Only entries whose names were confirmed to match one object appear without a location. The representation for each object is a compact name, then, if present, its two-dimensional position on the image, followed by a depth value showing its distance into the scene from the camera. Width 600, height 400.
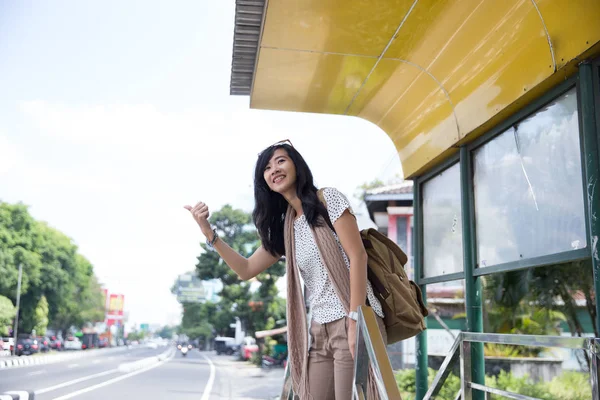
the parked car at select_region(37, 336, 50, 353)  27.19
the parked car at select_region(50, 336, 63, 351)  34.03
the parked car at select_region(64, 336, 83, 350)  39.65
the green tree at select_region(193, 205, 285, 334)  23.67
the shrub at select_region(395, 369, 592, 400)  9.11
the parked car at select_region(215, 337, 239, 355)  33.44
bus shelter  2.43
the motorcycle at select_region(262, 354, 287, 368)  22.44
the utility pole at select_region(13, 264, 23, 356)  26.07
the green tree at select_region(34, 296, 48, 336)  28.95
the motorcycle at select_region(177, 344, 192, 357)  41.19
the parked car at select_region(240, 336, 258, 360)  25.07
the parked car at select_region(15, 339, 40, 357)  23.02
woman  1.92
